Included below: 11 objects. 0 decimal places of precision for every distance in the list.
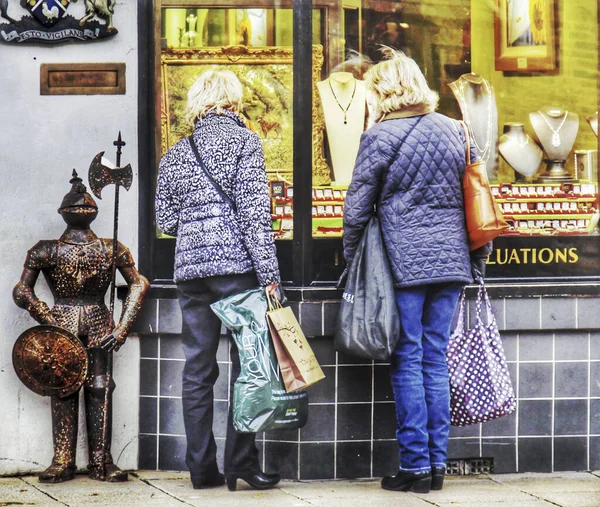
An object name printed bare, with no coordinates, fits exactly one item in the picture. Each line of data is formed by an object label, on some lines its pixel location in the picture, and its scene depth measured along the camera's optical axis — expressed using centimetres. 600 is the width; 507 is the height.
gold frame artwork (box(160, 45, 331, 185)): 1307
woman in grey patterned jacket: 1173
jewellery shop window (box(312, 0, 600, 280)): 1325
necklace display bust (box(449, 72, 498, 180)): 1356
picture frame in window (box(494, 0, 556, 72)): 1370
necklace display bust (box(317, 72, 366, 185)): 1319
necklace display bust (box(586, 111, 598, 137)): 1381
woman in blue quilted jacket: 1188
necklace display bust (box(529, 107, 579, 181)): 1384
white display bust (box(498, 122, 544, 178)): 1377
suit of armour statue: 1228
